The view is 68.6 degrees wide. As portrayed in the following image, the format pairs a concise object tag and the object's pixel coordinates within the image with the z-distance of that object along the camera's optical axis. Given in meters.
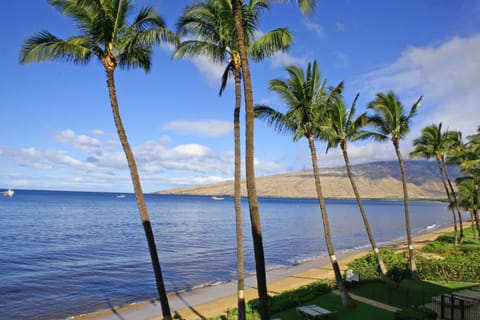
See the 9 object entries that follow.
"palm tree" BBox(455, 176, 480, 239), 27.19
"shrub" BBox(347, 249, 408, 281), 19.10
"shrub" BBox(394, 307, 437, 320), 11.42
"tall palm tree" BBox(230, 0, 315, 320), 7.03
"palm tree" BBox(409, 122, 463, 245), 26.91
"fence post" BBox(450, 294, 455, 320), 11.65
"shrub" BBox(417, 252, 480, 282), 18.28
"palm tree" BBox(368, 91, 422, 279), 18.56
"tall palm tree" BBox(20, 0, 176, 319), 8.74
